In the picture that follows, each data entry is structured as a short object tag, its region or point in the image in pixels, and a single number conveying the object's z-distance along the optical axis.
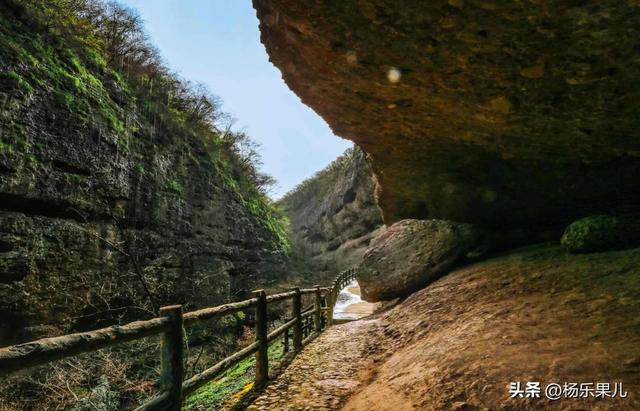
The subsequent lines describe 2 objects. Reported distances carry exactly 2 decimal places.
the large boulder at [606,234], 5.64
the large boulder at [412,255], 8.15
